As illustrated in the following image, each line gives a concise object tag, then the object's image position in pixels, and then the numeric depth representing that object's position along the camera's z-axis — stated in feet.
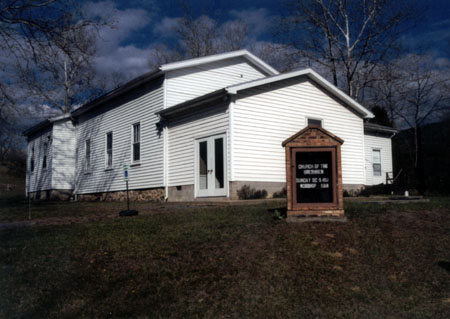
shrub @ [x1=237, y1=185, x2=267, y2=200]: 47.21
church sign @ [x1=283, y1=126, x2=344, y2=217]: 27.37
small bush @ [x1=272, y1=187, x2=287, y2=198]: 50.16
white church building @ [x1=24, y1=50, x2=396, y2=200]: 49.03
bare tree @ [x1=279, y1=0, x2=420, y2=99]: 83.66
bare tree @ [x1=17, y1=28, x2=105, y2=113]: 105.70
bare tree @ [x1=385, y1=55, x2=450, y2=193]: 105.29
